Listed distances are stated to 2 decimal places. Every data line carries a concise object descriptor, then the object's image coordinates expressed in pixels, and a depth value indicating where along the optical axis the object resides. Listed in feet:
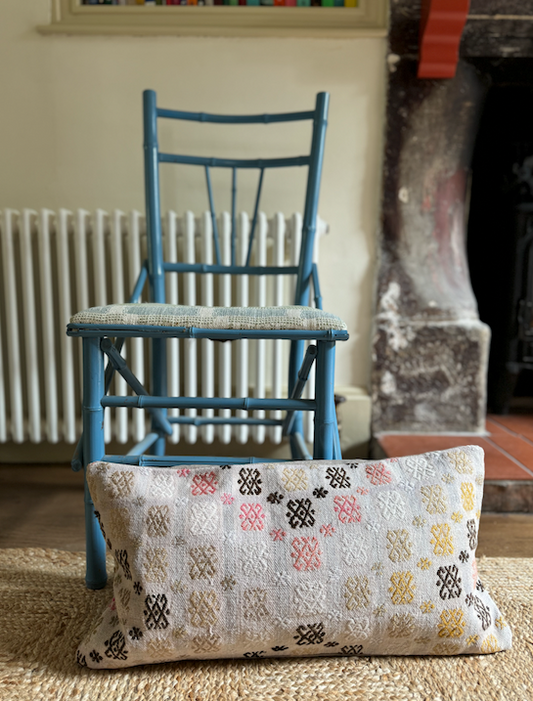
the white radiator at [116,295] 4.30
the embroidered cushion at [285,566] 2.04
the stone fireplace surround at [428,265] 4.58
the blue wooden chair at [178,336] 2.35
